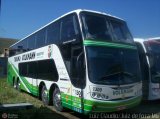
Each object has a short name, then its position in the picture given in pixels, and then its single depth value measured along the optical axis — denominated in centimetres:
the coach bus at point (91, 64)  488
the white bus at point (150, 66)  652
